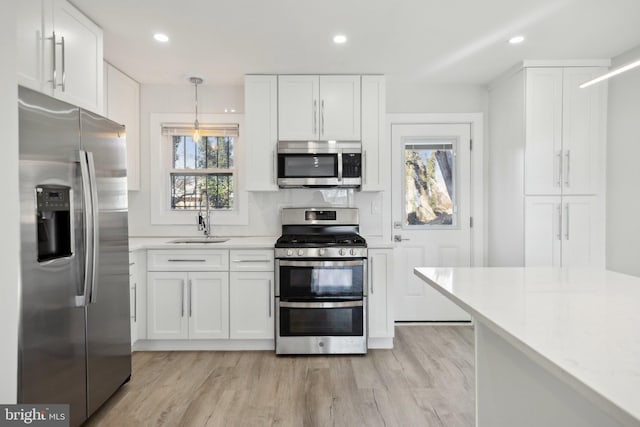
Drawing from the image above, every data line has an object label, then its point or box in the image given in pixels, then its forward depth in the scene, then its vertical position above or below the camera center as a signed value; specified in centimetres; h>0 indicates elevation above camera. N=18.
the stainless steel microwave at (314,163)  332 +41
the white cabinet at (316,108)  336 +91
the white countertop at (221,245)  310 -29
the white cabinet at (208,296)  312 -72
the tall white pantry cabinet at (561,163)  311 +38
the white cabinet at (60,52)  185 +88
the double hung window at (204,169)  378 +40
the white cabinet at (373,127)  338 +74
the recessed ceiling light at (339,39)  265 +123
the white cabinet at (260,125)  336 +76
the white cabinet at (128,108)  316 +91
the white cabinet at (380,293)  319 -71
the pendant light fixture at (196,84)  330 +122
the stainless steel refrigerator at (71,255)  160 -22
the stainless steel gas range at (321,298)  304 -72
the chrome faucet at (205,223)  362 -13
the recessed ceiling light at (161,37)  263 +123
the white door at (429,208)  379 +1
